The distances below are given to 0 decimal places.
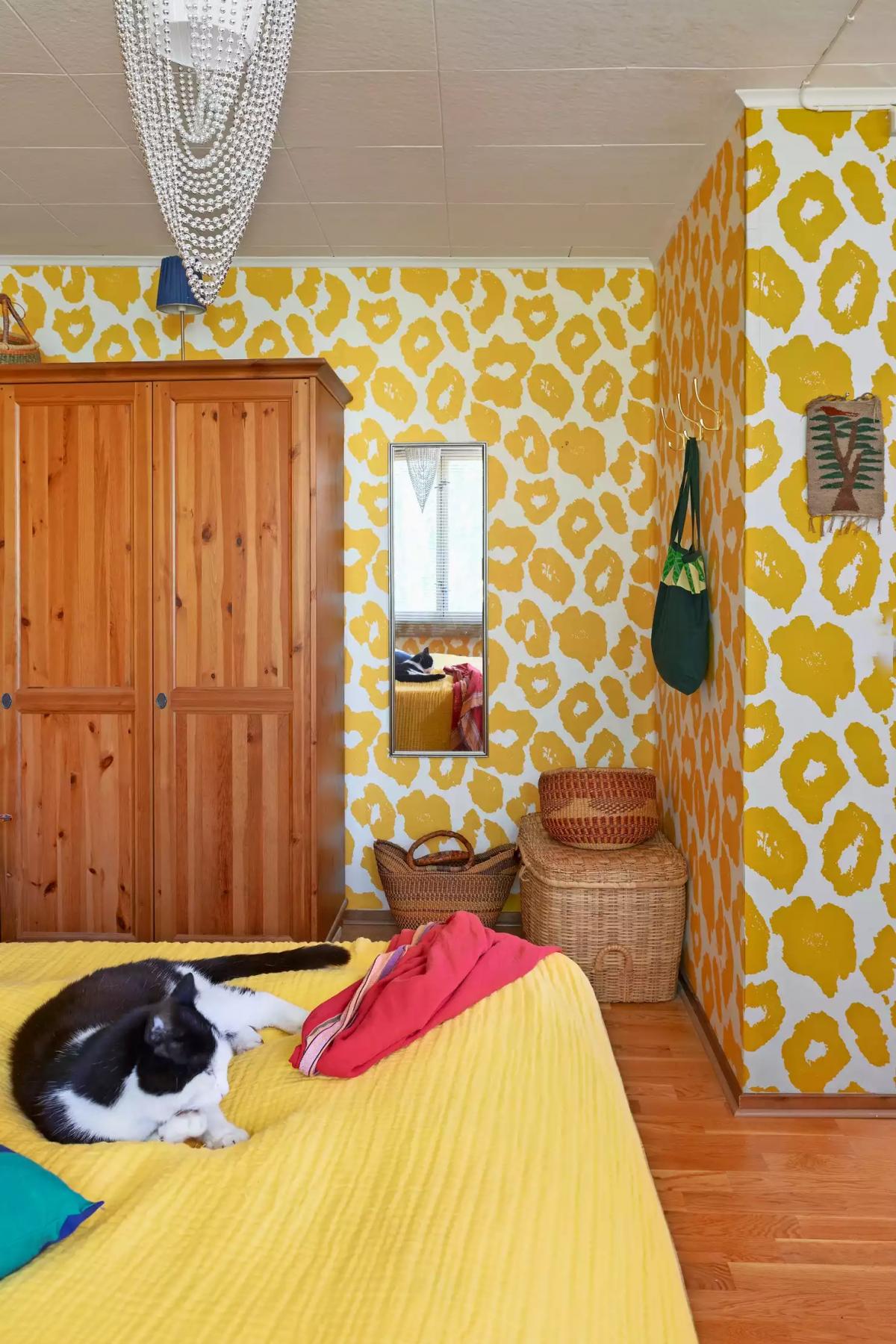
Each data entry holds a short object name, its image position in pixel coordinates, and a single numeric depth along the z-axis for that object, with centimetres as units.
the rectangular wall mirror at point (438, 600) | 404
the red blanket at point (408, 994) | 169
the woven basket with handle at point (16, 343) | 369
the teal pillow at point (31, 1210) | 115
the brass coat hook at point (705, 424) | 300
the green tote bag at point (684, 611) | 306
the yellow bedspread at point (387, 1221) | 108
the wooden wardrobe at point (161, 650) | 346
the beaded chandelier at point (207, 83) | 172
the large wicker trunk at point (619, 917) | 339
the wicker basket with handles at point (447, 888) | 382
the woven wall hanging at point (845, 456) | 266
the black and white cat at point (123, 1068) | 150
